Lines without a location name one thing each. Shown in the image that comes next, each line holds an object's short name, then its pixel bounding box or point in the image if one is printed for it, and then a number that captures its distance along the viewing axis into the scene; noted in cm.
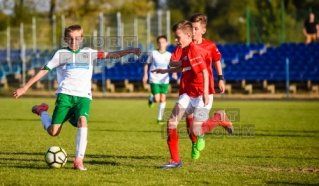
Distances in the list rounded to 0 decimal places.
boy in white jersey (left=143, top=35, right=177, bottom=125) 3228
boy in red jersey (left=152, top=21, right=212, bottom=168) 1648
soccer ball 1617
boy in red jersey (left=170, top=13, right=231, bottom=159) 1759
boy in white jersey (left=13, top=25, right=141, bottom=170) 1645
